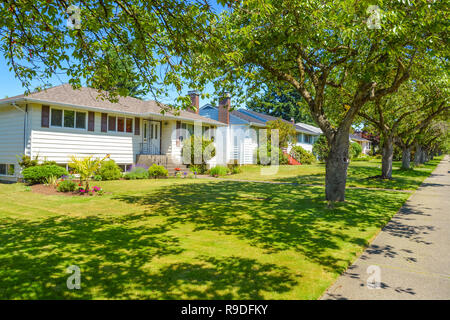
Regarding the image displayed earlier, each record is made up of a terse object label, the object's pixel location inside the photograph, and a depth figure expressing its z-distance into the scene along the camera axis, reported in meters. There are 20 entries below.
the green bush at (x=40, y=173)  14.12
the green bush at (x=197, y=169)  22.70
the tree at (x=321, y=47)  6.46
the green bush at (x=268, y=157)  32.16
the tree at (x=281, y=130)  32.31
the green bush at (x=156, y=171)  19.41
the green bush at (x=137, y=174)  18.34
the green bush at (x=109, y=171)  17.31
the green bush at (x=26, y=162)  14.98
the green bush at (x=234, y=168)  24.40
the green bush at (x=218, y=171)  22.19
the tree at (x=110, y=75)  7.51
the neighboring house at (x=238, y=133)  30.62
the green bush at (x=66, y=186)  12.43
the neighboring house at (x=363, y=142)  65.59
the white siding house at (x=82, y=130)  15.98
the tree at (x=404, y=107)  16.62
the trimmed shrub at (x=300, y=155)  36.81
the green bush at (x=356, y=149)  45.64
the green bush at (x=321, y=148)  35.47
